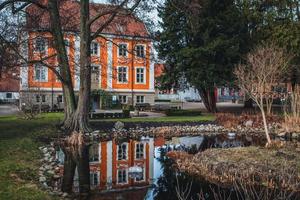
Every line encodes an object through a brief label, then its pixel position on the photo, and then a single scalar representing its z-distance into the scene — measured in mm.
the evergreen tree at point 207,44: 33188
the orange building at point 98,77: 28203
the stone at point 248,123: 28547
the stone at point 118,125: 25508
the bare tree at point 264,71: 17612
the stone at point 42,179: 11777
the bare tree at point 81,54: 22638
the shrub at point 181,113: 33781
